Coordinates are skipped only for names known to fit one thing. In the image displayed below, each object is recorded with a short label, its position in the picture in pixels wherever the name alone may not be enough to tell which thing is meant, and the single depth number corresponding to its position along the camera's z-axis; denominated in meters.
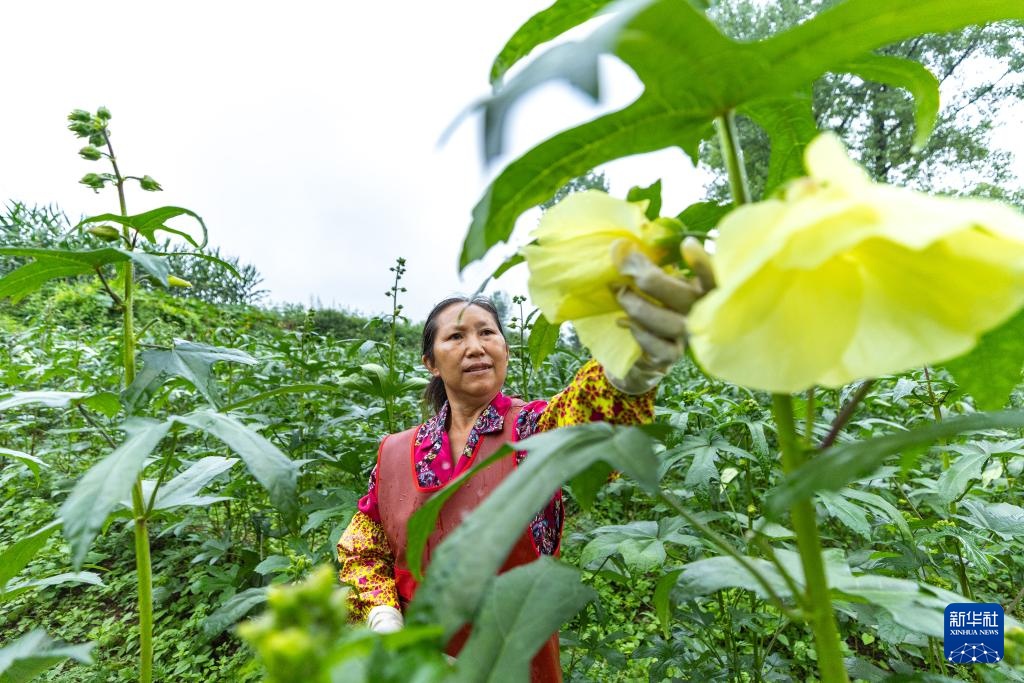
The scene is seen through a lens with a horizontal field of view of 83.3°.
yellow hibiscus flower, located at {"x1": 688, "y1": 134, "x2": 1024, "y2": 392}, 0.33
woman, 1.26
